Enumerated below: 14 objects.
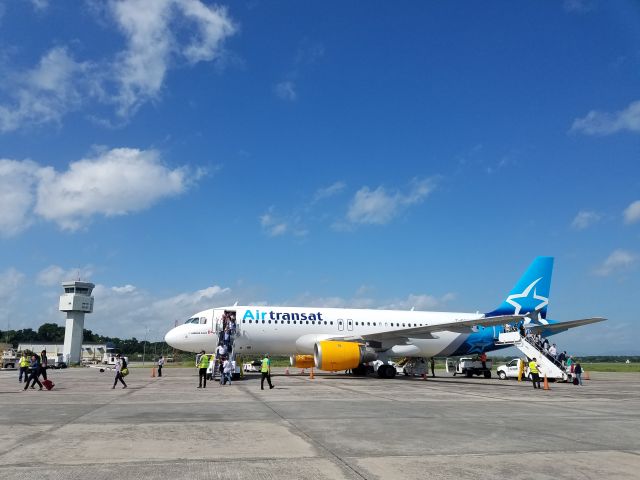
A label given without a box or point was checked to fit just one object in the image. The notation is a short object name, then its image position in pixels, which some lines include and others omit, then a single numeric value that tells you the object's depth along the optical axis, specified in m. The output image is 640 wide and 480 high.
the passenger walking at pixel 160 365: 30.60
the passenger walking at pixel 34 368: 18.55
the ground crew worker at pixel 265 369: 18.67
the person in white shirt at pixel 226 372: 21.81
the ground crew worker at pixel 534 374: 22.45
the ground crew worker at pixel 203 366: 19.48
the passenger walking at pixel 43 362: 18.74
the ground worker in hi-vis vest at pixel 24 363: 21.33
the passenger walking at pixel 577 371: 26.69
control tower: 82.69
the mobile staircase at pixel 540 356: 27.89
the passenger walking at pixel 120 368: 19.36
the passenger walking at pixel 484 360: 35.50
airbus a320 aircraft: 25.39
